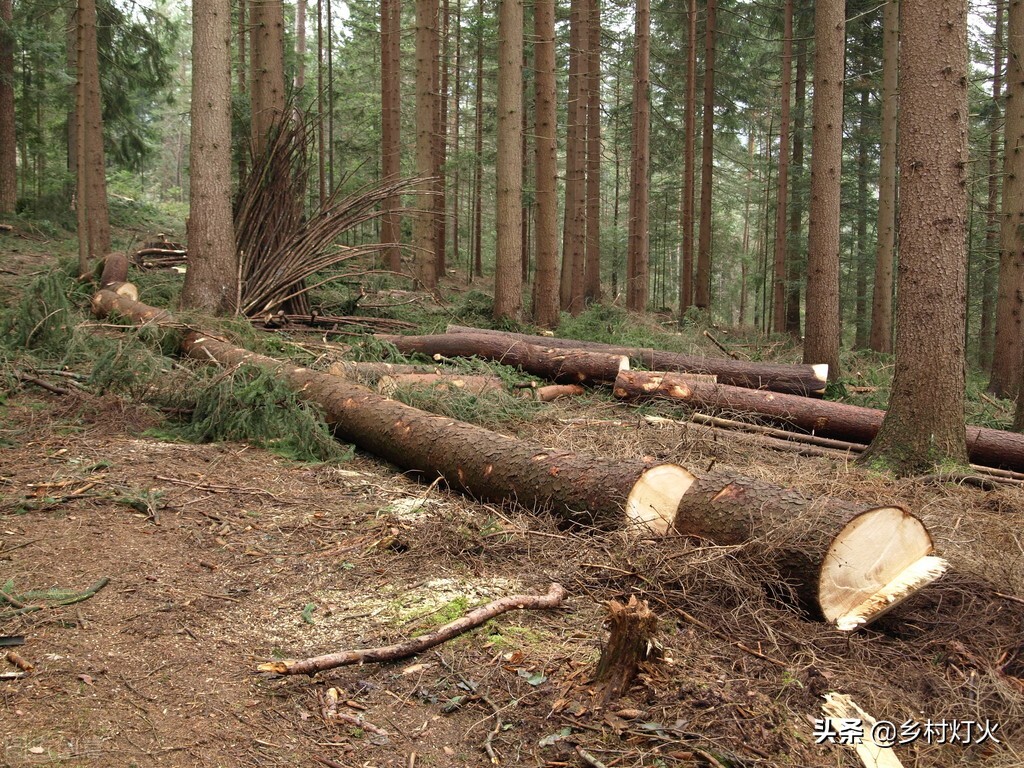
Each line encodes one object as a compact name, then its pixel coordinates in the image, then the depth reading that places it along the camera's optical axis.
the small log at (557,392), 9.03
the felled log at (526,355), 9.47
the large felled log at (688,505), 3.69
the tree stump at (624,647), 2.96
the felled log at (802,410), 7.21
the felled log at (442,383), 7.42
